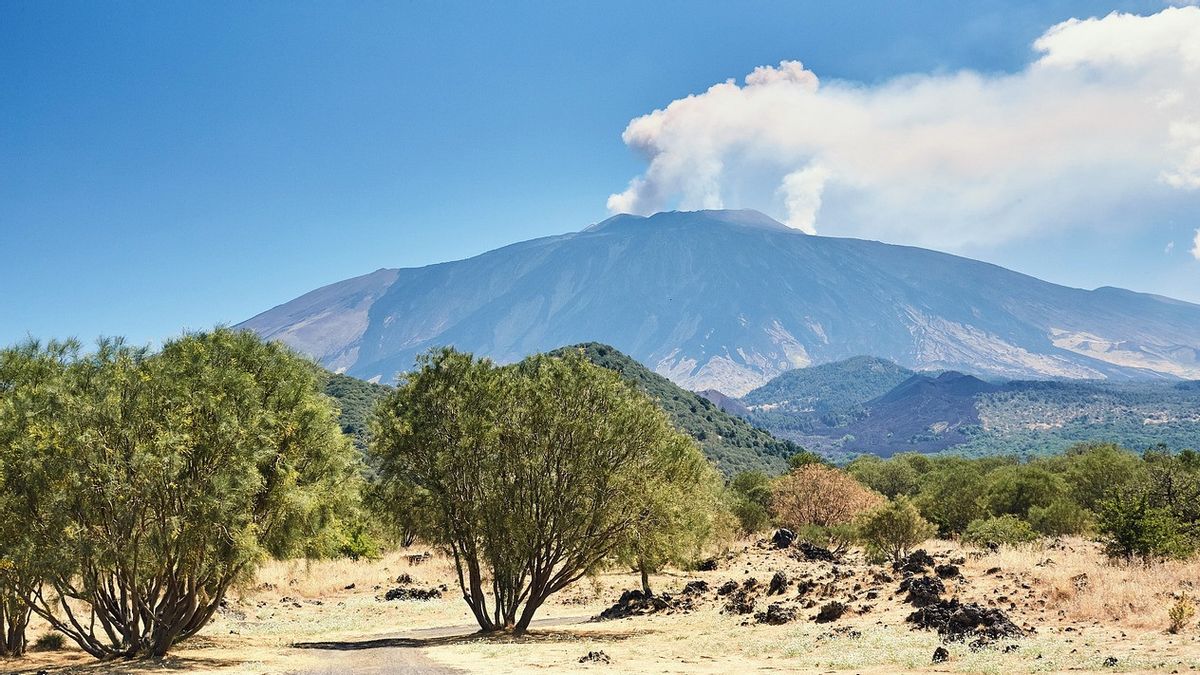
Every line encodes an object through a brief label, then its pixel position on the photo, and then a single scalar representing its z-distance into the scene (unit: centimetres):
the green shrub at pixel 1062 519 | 6062
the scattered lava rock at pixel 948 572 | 3238
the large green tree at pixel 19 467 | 2144
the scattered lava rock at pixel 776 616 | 2931
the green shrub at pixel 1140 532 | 3141
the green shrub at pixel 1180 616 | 1950
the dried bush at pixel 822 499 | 7569
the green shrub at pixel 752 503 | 8031
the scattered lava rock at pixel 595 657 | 2308
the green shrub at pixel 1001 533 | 5119
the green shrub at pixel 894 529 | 4781
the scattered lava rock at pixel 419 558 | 6425
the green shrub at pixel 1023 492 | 7519
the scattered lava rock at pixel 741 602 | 3284
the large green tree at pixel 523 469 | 2988
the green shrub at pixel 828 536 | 6134
